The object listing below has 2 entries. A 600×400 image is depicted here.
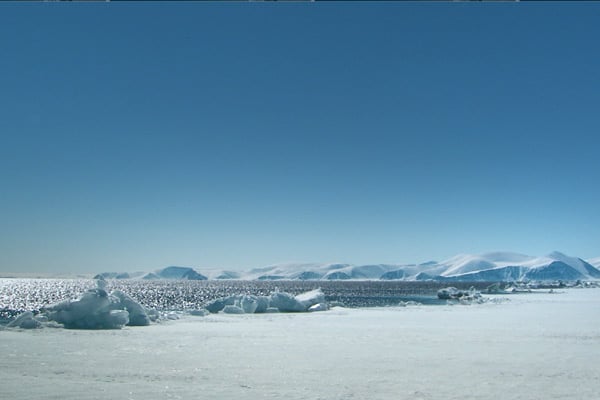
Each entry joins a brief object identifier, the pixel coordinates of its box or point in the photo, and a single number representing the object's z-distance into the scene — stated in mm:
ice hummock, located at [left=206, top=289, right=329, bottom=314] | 38938
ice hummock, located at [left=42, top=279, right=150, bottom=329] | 24141
